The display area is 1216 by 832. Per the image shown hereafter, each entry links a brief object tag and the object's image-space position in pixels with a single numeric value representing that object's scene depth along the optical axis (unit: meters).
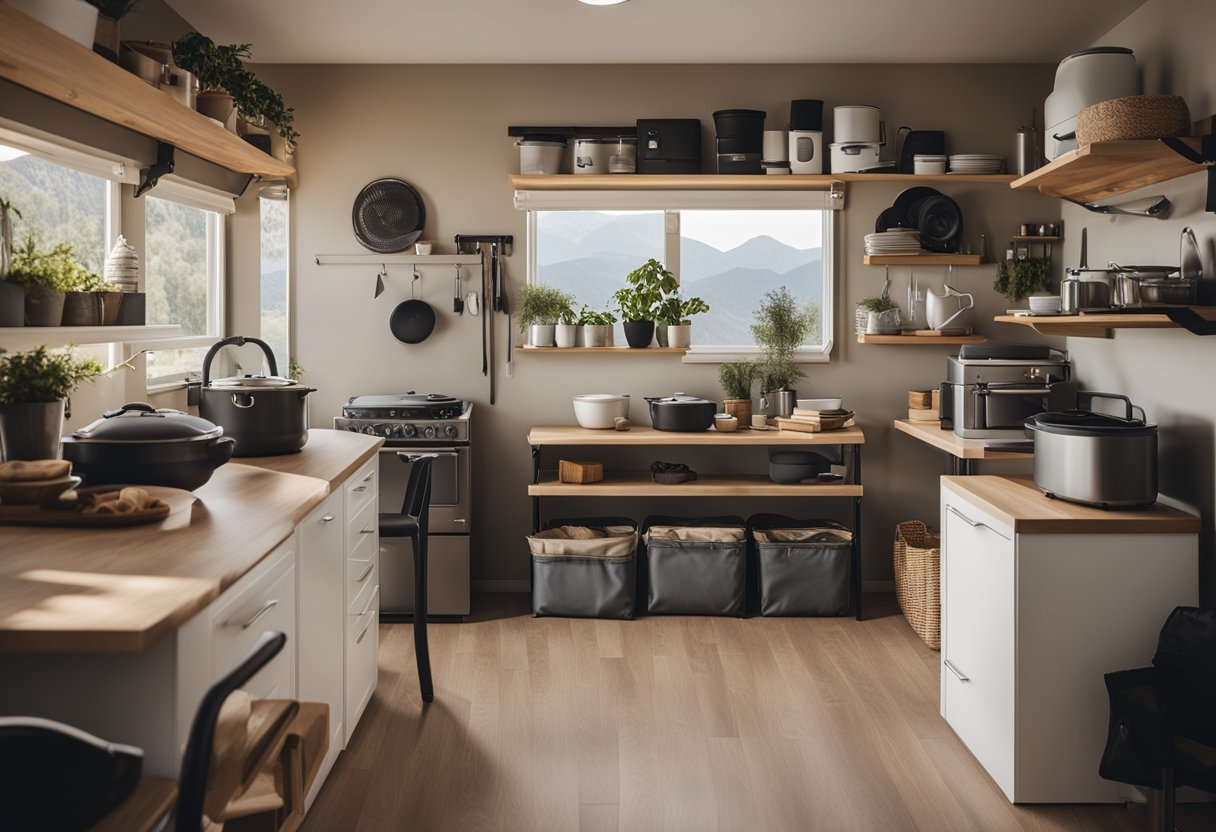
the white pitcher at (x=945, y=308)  4.80
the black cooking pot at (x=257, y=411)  3.09
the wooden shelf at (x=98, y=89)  2.35
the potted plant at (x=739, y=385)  4.83
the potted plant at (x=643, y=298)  4.87
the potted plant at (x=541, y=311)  4.88
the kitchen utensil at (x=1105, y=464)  2.81
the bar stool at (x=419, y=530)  3.42
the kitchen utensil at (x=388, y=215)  4.90
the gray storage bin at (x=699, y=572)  4.53
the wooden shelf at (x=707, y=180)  4.77
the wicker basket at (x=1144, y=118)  2.83
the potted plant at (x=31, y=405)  2.30
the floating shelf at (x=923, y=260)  4.85
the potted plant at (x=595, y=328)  4.88
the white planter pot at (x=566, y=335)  4.88
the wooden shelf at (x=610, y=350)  4.89
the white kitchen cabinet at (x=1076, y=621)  2.70
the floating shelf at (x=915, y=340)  4.80
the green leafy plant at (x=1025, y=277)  4.81
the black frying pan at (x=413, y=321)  4.95
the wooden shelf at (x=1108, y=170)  2.92
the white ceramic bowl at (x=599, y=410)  4.69
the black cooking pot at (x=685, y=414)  4.65
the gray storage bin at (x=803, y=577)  4.54
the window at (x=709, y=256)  4.99
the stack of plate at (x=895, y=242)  4.80
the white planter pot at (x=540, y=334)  4.87
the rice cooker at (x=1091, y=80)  3.52
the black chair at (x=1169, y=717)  2.41
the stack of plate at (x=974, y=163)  4.78
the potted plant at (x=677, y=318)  4.87
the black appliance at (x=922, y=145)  4.82
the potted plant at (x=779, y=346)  4.84
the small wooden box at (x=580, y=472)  4.63
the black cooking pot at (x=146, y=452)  2.32
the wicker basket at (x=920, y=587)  4.20
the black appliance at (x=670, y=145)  4.79
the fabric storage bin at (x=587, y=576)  4.49
